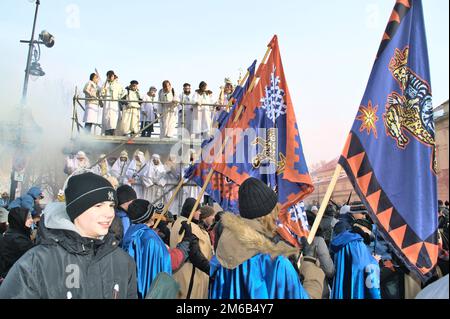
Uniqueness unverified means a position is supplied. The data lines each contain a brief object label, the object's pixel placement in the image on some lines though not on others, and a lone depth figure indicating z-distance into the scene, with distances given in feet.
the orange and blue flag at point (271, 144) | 17.62
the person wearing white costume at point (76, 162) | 40.32
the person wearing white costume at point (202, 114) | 47.50
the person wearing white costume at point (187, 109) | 47.78
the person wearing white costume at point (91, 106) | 45.60
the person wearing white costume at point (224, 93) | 48.56
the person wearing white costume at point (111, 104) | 46.01
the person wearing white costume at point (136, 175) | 41.93
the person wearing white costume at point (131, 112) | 46.68
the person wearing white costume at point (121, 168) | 42.45
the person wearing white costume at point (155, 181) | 41.75
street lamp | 37.22
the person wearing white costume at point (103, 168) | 41.63
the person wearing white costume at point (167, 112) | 46.96
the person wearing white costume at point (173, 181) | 43.04
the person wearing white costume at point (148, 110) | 48.44
